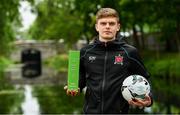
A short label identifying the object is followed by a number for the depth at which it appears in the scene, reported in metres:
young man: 6.11
